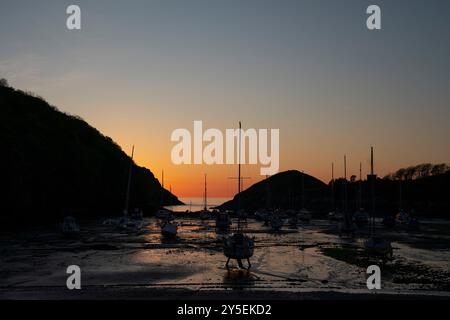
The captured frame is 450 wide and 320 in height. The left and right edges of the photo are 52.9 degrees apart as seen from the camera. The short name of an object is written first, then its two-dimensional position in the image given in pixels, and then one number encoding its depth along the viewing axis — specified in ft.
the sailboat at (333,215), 367.02
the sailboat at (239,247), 97.96
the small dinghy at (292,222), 282.28
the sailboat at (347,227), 209.60
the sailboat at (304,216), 347.77
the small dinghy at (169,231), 191.11
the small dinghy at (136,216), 284.16
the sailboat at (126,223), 235.81
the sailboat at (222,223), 240.73
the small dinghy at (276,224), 237.86
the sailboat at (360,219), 284.20
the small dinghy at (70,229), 183.93
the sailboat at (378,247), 120.61
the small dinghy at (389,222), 275.80
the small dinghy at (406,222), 241.76
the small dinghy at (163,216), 337.93
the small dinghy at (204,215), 364.71
